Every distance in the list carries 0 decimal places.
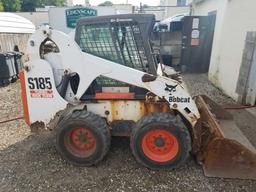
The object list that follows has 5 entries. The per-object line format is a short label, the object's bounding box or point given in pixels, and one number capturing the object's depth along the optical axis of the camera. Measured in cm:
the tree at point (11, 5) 3362
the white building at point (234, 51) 557
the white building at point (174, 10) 2256
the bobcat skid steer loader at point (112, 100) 310
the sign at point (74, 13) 1377
